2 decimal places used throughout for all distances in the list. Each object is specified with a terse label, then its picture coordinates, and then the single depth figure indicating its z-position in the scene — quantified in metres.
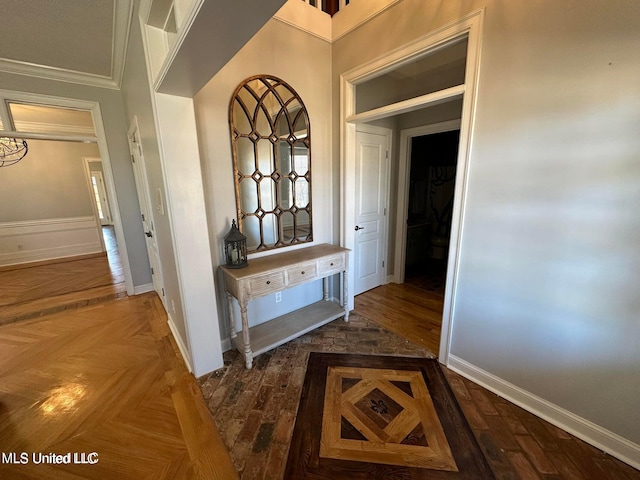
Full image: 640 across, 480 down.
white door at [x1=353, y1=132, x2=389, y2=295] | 3.05
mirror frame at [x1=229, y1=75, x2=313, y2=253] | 2.18
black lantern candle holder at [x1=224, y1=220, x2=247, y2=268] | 2.09
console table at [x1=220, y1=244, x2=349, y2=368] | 2.02
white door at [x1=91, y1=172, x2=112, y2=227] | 8.37
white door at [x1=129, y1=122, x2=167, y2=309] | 2.56
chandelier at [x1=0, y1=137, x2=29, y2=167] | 4.37
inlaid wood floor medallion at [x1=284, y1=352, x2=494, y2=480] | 1.34
